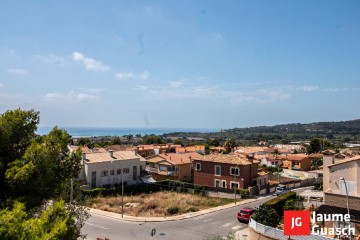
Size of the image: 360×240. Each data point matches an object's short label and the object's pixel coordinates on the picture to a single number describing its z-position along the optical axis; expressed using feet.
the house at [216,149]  345.90
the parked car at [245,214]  100.89
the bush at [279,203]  100.21
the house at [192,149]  303.23
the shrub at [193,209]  119.38
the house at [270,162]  284.92
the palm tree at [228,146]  322.73
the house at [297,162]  270.87
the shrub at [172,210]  114.21
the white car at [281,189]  156.02
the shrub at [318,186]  166.13
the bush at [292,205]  97.15
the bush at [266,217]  77.51
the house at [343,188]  84.74
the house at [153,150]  281.33
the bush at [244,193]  146.20
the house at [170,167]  186.39
